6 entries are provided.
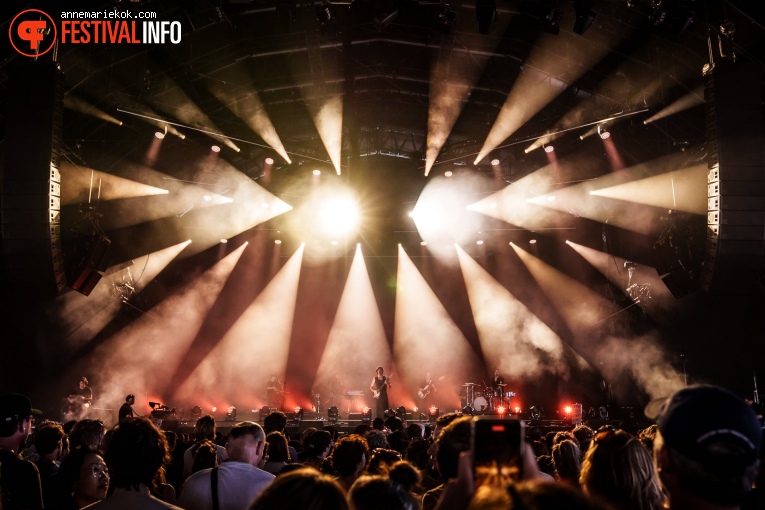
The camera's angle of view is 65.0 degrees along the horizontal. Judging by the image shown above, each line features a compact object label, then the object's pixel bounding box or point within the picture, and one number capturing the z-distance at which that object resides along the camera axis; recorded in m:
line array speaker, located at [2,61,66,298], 7.61
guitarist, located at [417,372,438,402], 16.62
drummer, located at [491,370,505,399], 15.41
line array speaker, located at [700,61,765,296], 7.79
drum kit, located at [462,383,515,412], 15.31
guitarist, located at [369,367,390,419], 14.71
